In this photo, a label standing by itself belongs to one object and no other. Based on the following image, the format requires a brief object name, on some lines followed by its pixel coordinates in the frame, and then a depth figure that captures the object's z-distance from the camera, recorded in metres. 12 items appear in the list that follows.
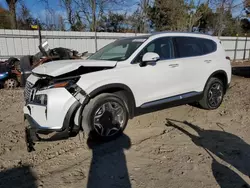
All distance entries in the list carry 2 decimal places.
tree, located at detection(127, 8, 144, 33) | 20.20
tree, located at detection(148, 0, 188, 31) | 19.86
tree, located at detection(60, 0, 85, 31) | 19.25
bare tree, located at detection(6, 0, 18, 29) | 15.36
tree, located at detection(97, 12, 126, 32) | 19.96
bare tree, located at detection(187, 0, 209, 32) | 19.53
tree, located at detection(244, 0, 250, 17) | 20.81
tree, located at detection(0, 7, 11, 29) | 17.35
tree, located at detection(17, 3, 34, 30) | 17.52
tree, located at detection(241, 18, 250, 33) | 30.05
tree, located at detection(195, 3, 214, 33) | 19.95
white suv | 3.33
